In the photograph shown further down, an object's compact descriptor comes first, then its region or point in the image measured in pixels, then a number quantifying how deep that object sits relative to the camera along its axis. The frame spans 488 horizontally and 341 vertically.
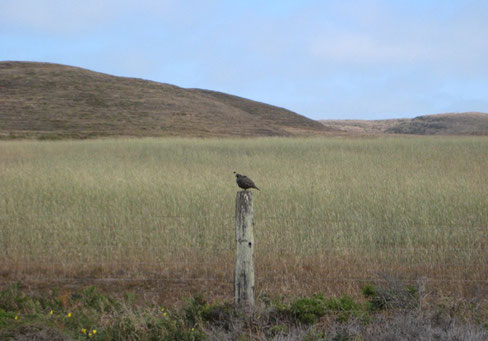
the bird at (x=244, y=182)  12.55
